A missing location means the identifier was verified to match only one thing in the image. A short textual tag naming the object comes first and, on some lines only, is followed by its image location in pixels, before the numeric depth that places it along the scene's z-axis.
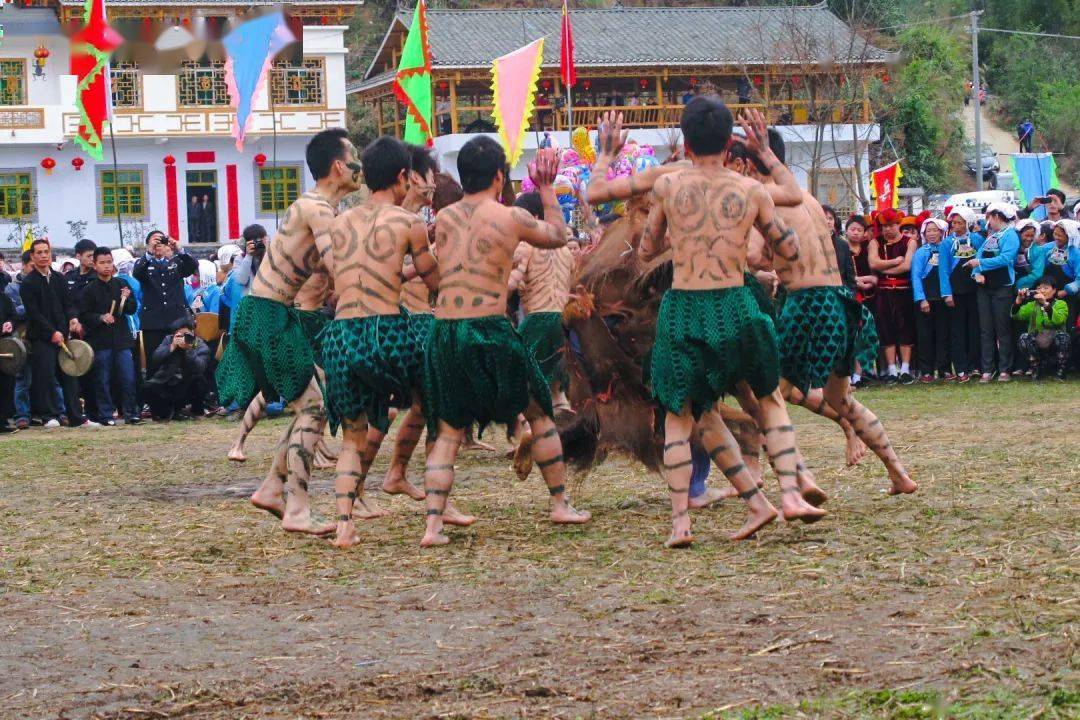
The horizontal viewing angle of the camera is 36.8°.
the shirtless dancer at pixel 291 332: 7.74
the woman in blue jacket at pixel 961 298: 15.91
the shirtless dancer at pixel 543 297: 9.52
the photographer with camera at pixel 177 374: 15.53
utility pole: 43.28
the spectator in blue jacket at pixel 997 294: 15.77
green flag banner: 20.95
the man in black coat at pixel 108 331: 15.38
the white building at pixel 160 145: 43.53
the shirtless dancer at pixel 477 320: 7.13
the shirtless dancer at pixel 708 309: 6.78
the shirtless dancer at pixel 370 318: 7.29
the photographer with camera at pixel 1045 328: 15.29
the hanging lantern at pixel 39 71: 42.84
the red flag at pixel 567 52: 26.34
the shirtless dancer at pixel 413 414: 8.21
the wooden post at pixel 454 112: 42.53
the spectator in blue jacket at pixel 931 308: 15.96
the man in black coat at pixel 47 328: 15.08
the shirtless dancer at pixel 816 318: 7.47
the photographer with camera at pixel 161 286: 15.84
